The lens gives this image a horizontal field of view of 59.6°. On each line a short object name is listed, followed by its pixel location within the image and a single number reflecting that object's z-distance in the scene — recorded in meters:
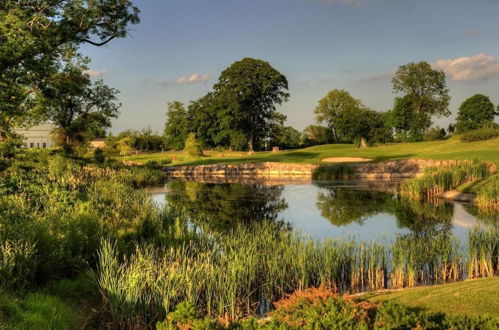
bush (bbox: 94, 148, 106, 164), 39.55
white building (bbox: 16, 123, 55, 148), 96.94
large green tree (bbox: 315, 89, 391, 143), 67.81
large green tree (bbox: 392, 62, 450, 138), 80.94
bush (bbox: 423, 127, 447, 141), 73.69
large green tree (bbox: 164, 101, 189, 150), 82.00
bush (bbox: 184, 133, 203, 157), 61.22
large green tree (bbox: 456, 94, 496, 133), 82.06
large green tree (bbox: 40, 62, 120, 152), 40.44
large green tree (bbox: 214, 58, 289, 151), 65.12
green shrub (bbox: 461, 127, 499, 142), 55.19
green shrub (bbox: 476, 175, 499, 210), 20.98
